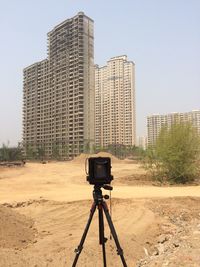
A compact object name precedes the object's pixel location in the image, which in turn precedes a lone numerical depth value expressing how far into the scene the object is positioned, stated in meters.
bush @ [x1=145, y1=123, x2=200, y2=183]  11.56
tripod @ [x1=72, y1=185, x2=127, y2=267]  2.51
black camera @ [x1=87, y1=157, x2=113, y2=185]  2.62
